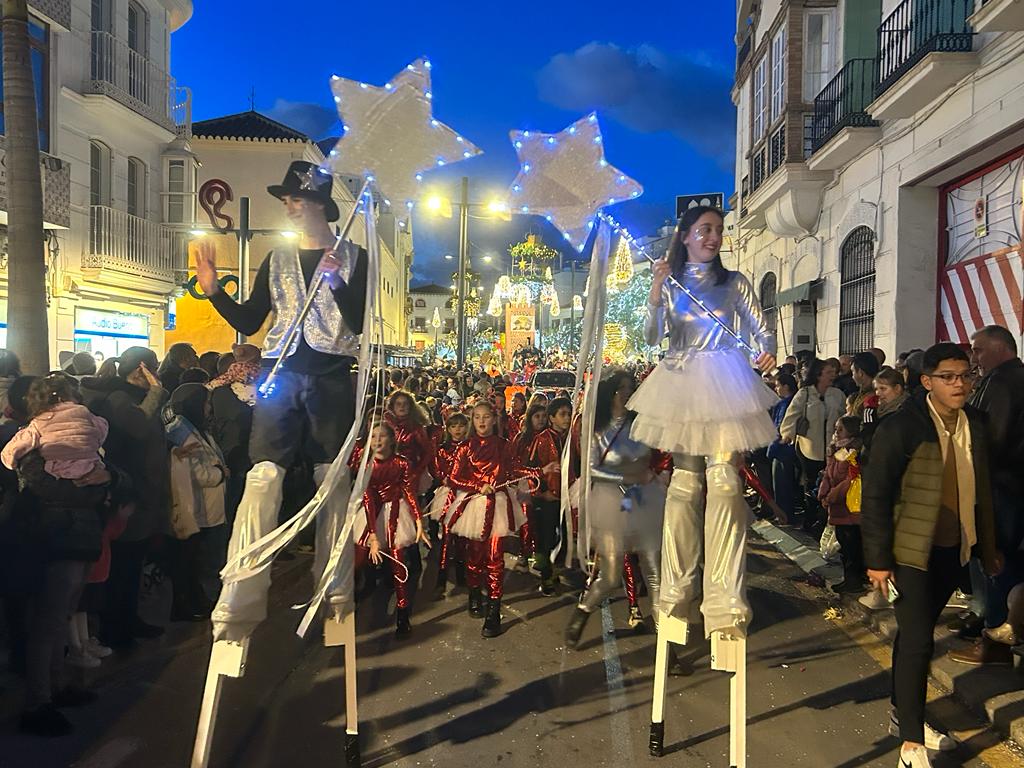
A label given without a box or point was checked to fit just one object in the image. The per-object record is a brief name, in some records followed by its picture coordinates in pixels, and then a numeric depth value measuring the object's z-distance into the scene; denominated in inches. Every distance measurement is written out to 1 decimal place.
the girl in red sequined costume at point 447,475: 236.1
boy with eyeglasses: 125.3
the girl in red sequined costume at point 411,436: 250.8
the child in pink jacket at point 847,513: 237.6
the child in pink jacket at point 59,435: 145.9
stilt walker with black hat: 126.1
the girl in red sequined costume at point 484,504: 215.9
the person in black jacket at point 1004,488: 165.6
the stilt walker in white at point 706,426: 132.3
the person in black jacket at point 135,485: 185.5
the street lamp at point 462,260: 686.5
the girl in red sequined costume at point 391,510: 209.3
